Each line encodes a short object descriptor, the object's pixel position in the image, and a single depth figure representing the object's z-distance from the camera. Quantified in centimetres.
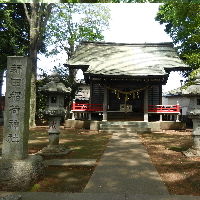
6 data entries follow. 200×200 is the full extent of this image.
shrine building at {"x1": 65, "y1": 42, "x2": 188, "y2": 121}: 1442
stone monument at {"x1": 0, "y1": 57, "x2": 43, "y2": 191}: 433
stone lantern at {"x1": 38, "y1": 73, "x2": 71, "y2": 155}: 729
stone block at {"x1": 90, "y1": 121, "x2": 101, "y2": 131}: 1445
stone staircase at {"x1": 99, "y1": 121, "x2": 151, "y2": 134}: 1345
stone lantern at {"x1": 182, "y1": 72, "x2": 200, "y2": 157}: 697
